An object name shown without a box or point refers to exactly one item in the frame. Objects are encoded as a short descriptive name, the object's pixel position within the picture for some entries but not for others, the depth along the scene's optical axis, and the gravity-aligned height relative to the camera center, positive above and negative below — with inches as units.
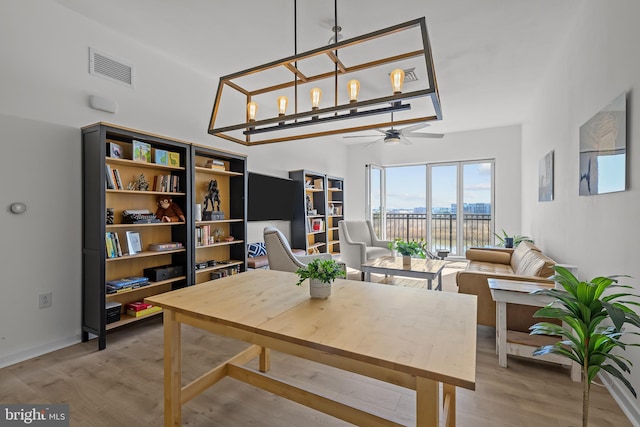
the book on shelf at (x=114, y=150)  110.6 +22.3
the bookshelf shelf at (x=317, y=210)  216.2 +1.1
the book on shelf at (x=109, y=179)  108.0 +11.3
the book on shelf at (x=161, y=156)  123.5 +22.3
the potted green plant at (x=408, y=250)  160.2 -20.0
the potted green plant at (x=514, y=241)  188.1 -18.0
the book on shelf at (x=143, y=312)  115.9 -38.6
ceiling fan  187.1 +48.3
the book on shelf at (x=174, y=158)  129.0 +22.4
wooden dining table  38.6 -18.1
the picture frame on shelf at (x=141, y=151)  115.9 +23.1
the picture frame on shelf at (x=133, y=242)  116.8 -12.1
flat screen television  180.9 +8.7
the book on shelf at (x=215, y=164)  150.6 +23.4
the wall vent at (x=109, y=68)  112.7 +54.8
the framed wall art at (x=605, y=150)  73.8 +16.9
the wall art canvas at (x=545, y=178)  139.3 +16.7
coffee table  146.2 -28.0
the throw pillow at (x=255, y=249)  180.0 -22.7
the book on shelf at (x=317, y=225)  236.8 -10.3
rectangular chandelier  66.7 +66.8
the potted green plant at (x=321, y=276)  62.9 -13.3
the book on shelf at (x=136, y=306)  116.2 -36.2
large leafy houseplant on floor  52.2 -19.2
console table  87.7 -32.6
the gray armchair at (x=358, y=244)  200.1 -23.0
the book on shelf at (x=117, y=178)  111.7 +12.1
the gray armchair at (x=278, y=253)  136.3 -18.6
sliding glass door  262.1 +7.9
